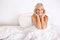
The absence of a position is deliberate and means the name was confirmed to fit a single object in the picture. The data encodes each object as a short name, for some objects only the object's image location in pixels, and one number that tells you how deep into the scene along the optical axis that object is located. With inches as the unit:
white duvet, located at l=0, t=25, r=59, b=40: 54.2
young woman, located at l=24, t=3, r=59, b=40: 54.2
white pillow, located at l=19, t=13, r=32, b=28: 65.7
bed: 57.1
